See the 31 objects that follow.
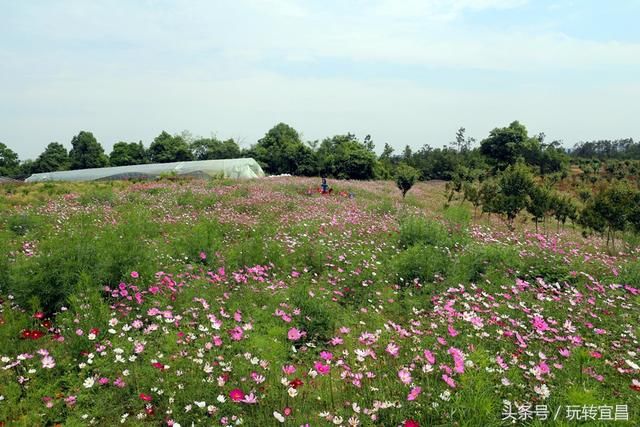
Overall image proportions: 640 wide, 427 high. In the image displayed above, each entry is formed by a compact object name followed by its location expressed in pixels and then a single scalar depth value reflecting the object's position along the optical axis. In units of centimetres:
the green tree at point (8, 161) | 5538
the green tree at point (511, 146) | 5094
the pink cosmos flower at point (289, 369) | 259
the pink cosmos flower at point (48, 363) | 284
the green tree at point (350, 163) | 3975
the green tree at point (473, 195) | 1795
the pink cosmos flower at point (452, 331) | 306
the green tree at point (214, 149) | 5878
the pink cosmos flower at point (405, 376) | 244
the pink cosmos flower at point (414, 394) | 222
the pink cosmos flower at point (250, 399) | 235
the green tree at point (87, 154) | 5572
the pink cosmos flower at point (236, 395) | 233
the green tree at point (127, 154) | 5476
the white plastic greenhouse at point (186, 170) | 3453
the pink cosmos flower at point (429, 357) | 259
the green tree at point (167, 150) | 5400
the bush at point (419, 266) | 546
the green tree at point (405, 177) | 2059
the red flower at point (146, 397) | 246
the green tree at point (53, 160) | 5559
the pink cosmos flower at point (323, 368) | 253
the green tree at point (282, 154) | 4394
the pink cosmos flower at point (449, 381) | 236
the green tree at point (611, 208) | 1018
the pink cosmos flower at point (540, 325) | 337
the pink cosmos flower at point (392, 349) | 269
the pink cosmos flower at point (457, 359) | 249
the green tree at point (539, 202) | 1273
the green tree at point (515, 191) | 1296
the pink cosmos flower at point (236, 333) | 312
